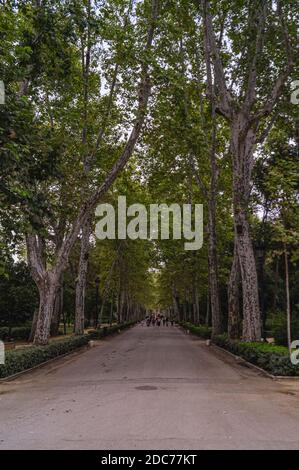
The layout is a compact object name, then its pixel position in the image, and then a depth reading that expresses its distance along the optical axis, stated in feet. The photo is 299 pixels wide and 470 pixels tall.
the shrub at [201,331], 96.17
